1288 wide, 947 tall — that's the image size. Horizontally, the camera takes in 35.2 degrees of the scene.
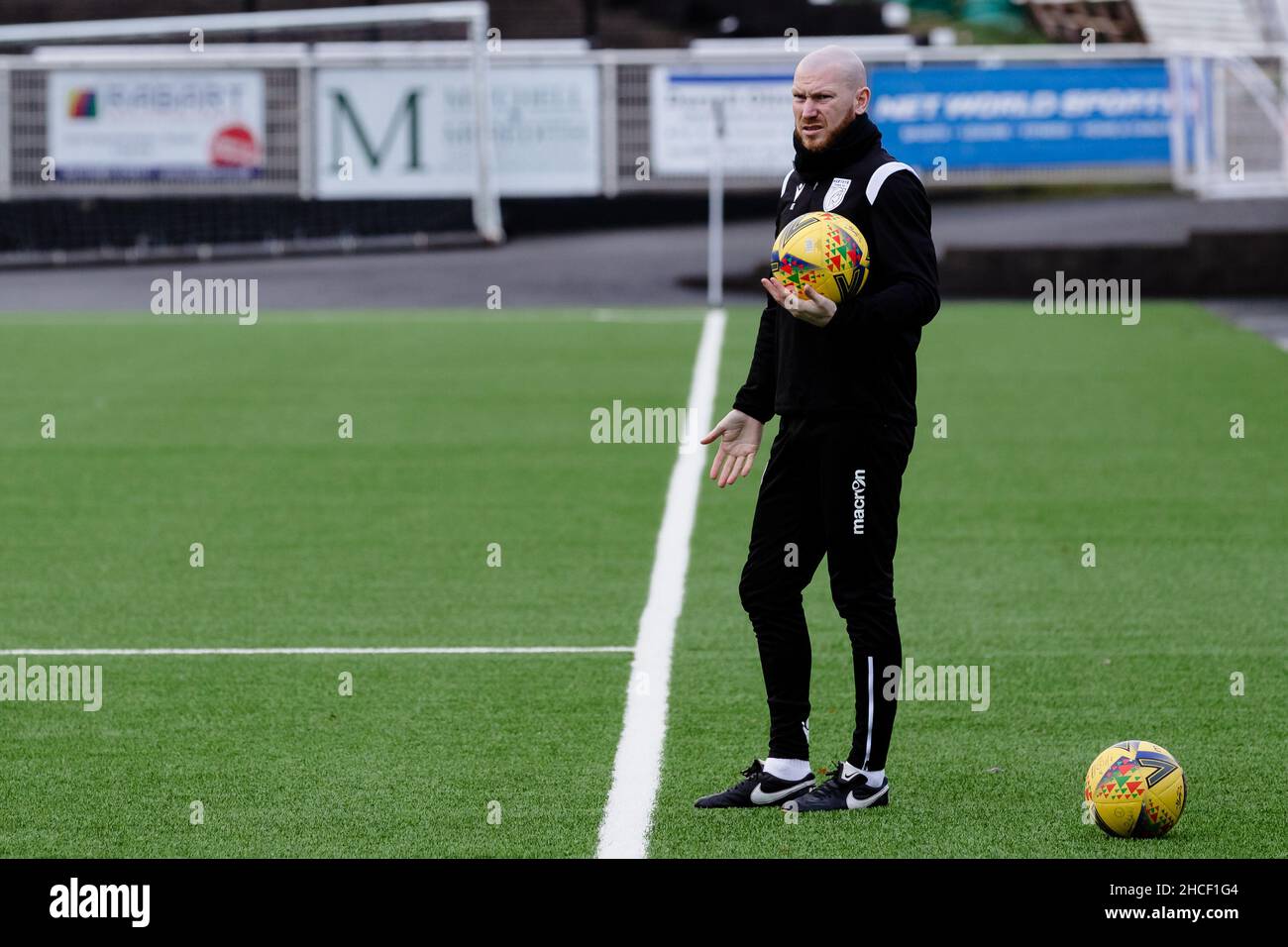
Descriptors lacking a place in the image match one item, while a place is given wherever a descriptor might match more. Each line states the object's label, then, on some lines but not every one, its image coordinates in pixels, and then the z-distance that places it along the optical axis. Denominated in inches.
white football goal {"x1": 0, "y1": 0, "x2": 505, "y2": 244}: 1091.3
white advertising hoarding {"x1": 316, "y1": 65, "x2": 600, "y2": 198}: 1095.0
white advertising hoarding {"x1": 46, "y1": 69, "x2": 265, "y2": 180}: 1089.4
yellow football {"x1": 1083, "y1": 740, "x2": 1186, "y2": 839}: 230.5
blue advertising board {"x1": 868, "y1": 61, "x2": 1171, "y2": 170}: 1071.6
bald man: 231.3
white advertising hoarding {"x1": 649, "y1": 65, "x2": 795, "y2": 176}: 1045.2
